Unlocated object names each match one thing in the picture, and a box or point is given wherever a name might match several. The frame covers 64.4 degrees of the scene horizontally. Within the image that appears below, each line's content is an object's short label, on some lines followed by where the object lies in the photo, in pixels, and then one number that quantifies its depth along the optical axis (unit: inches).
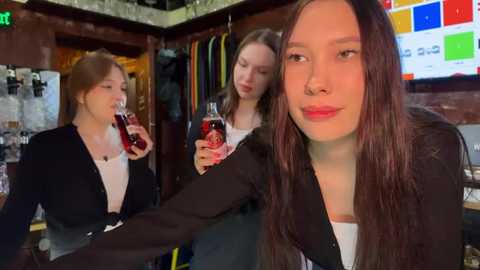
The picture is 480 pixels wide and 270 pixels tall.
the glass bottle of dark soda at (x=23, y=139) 96.2
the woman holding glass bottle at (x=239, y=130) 45.4
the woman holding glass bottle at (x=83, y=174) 46.3
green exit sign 100.2
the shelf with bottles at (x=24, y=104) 93.9
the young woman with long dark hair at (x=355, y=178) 29.8
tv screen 69.8
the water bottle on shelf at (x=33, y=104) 97.7
